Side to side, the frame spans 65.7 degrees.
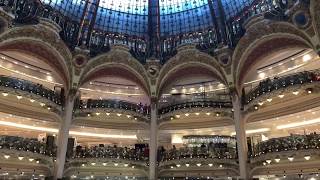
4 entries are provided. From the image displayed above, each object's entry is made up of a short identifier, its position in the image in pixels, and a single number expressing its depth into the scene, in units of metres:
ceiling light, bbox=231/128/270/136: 22.81
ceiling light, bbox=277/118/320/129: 20.86
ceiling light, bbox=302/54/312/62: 20.65
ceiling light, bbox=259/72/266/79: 23.17
